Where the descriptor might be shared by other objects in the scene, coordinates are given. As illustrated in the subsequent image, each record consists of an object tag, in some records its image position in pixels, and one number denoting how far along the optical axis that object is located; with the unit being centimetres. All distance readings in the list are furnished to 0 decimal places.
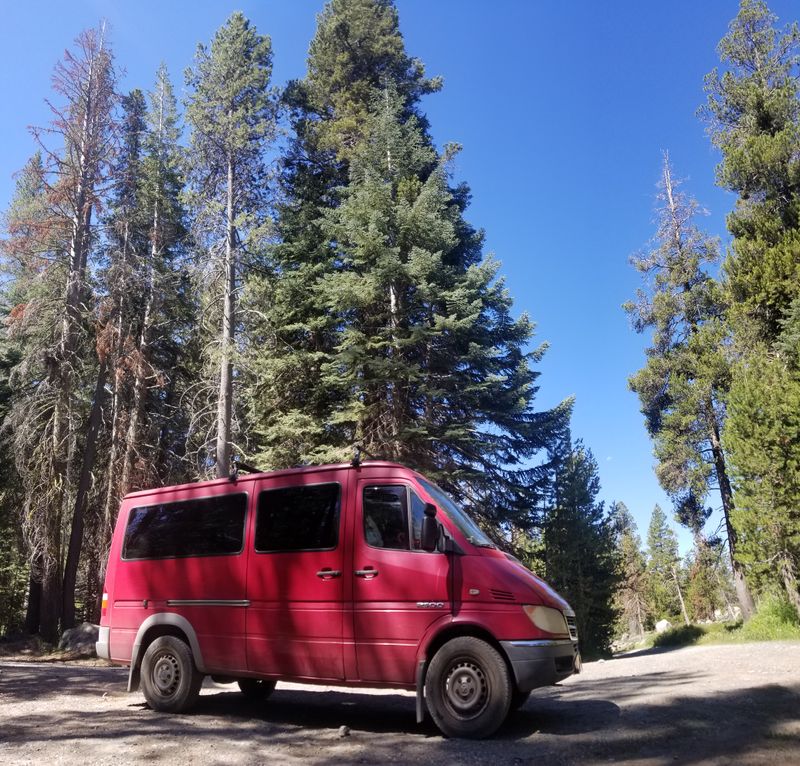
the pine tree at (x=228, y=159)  1742
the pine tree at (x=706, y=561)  2261
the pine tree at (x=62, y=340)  1861
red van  513
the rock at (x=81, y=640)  1622
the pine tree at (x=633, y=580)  7088
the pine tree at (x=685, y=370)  2228
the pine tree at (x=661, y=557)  7188
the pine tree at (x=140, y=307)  2127
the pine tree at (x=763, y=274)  1578
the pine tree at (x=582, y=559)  2425
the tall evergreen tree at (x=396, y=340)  1559
